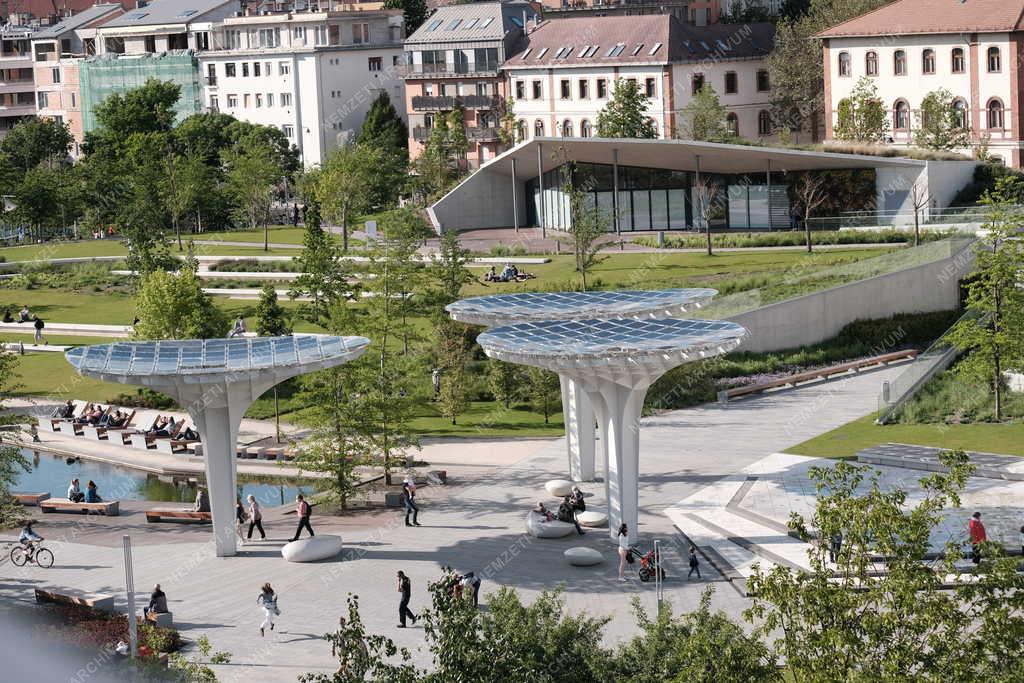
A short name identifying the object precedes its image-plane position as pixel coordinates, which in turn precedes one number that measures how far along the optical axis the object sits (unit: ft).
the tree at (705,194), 247.19
